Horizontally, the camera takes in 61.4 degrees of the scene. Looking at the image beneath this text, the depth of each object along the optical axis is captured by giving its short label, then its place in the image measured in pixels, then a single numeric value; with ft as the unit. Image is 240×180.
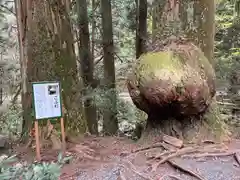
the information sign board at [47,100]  8.79
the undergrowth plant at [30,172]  4.18
